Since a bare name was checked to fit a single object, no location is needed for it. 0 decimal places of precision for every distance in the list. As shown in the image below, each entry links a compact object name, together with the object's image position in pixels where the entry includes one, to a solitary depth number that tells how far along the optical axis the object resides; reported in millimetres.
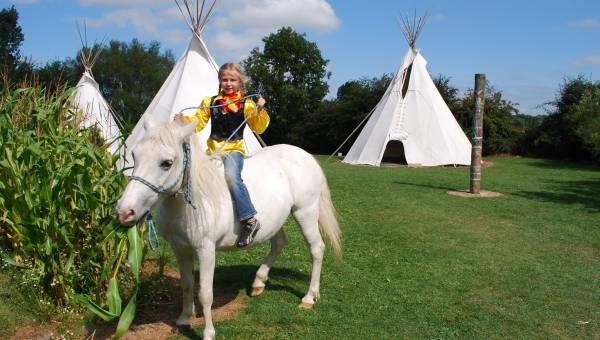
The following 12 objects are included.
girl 3992
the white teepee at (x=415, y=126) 17500
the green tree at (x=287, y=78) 34750
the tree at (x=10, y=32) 40438
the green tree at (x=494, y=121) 23156
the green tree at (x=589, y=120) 18445
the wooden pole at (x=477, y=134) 10820
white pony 2859
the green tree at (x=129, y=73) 50531
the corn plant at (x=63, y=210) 3736
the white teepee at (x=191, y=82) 13844
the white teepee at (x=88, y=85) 15854
